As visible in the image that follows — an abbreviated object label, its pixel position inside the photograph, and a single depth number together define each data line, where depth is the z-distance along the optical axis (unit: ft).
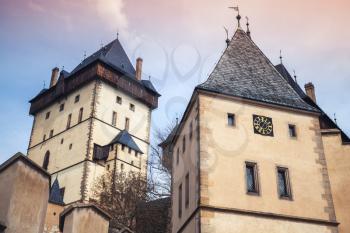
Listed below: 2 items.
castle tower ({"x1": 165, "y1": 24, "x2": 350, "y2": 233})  50.49
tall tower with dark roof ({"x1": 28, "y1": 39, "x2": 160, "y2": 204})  156.46
